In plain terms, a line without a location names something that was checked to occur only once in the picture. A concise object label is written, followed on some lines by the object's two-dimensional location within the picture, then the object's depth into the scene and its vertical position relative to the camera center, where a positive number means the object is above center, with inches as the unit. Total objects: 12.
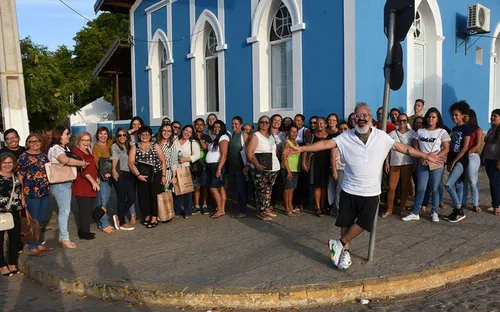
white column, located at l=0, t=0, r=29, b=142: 347.6 +35.9
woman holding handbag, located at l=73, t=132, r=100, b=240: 262.8 -39.4
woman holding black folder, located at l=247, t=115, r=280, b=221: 279.3 -31.5
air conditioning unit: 419.8 +83.7
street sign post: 197.2 +29.8
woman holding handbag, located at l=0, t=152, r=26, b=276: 218.7 -43.1
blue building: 337.4 +49.6
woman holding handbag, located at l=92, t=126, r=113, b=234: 284.2 -36.1
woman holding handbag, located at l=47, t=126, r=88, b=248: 248.5 -36.2
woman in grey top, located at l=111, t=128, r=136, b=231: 284.2 -37.7
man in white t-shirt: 187.3 -24.9
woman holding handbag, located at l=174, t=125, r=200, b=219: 303.9 -24.3
